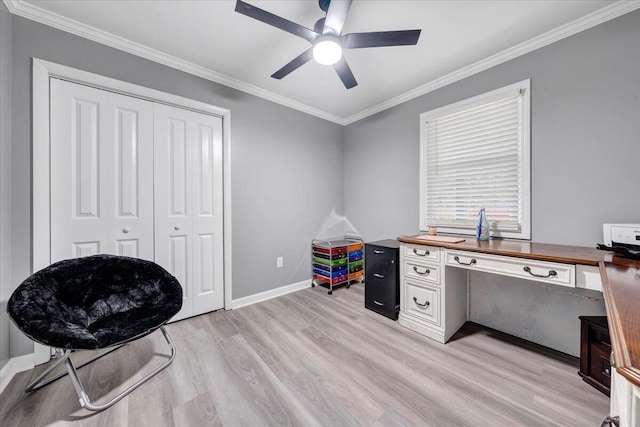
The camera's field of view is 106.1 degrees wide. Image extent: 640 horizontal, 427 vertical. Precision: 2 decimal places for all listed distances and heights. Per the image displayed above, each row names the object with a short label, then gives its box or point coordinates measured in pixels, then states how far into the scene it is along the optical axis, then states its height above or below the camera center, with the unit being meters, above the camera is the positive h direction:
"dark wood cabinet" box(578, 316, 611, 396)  1.41 -0.85
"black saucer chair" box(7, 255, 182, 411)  1.24 -0.59
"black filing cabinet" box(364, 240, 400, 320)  2.34 -0.66
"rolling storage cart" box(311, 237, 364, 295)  3.07 -0.66
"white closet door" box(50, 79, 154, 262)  1.76 +0.31
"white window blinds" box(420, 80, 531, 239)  2.03 +0.48
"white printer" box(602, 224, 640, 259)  1.40 -0.15
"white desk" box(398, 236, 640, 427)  0.85 -0.38
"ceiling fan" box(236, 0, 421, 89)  1.39 +1.13
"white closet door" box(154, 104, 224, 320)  2.19 +0.09
